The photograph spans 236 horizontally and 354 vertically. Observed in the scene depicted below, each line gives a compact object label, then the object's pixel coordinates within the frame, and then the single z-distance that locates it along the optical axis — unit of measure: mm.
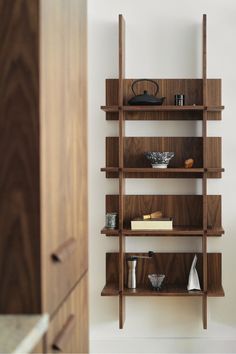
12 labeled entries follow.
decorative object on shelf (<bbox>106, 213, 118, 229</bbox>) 3619
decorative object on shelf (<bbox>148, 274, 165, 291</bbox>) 3564
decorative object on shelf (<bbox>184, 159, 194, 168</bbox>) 3600
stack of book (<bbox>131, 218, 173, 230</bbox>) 3543
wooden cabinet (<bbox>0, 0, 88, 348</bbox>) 997
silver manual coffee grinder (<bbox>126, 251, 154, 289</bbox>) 3619
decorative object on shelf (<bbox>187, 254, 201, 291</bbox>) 3576
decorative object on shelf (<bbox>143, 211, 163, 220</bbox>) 3632
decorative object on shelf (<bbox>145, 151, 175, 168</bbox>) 3557
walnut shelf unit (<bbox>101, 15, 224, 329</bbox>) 3715
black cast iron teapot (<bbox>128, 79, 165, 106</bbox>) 3543
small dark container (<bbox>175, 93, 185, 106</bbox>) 3607
